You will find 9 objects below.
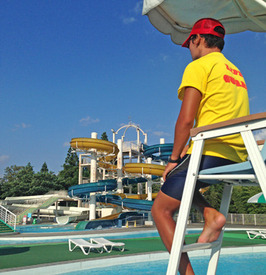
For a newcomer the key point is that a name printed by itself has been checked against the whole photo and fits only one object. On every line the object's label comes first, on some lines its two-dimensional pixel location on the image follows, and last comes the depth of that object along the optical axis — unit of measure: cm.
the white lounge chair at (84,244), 839
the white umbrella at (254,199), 991
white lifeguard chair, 130
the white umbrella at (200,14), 322
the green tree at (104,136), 5203
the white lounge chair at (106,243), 882
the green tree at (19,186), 4169
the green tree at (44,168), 5756
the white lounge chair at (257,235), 1295
